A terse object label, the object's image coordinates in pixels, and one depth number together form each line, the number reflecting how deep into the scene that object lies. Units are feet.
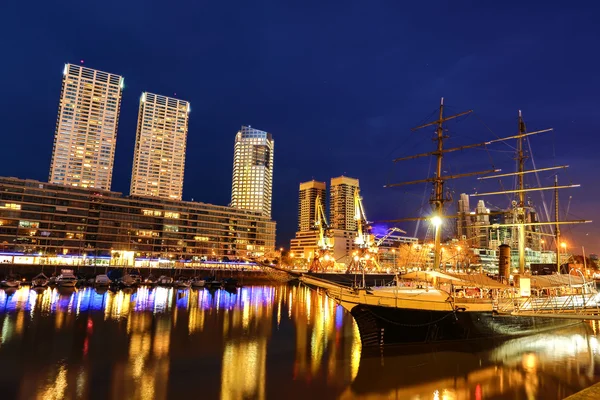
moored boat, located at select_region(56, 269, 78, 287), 232.53
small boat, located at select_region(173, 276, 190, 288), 264.31
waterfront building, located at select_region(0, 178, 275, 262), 351.87
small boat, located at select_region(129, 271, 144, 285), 272.19
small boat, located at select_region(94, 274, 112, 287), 243.60
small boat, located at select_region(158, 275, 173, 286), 277.85
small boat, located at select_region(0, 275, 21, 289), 204.74
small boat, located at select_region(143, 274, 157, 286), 281.95
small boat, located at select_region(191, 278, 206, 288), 275.18
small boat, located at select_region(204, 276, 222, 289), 271.61
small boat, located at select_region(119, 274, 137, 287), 248.24
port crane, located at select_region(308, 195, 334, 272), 375.25
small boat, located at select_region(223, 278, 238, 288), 267.18
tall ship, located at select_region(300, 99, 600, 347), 82.23
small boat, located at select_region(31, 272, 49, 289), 211.20
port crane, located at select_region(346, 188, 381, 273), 355.15
